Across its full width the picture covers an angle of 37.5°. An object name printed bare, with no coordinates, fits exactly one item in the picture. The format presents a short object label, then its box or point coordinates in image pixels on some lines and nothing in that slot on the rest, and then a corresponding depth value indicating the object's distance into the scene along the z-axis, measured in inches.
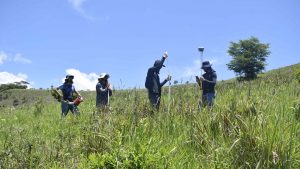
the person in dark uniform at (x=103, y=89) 538.6
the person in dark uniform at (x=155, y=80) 495.2
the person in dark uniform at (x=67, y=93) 559.8
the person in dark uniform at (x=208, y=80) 483.8
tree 2385.6
